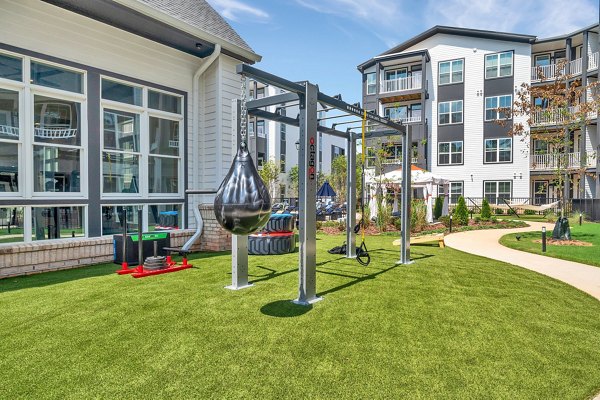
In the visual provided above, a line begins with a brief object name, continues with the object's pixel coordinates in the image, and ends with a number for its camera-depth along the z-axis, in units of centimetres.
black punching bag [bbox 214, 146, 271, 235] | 387
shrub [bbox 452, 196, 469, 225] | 1750
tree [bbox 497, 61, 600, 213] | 1213
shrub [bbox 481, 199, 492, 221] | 1916
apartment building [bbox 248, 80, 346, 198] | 3547
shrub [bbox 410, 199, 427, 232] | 1557
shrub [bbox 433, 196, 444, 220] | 2073
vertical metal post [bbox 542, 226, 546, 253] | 993
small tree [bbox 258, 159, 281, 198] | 3250
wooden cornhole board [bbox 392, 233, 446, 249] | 1110
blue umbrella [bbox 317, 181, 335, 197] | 1537
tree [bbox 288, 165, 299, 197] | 3864
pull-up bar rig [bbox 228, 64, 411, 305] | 509
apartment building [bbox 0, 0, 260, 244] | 687
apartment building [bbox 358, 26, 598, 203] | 2608
